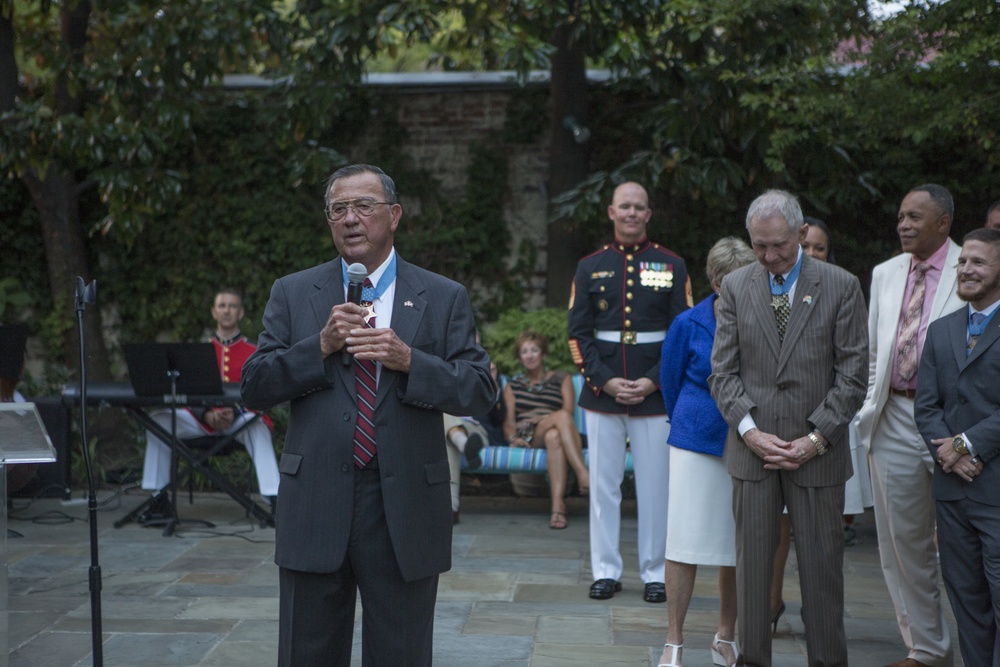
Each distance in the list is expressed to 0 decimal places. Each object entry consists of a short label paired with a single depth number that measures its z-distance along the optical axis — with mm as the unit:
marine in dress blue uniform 6035
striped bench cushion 8352
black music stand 7570
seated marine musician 8148
